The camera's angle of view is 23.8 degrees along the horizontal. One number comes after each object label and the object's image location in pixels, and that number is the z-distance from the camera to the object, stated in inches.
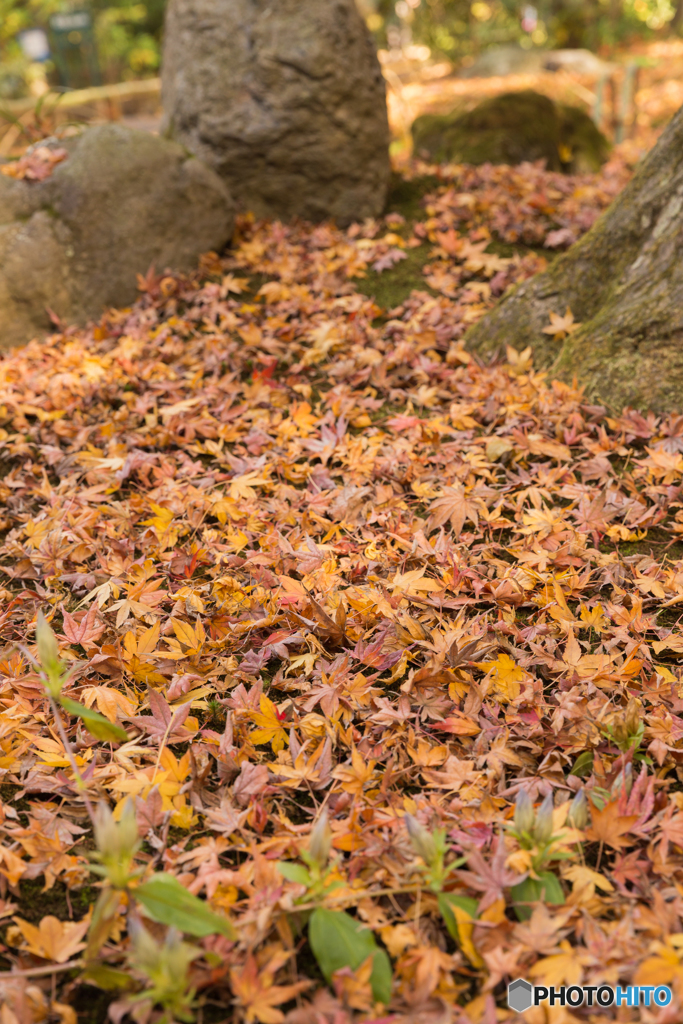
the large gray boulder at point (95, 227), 87.5
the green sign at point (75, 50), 348.7
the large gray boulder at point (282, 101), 105.0
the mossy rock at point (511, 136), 131.4
